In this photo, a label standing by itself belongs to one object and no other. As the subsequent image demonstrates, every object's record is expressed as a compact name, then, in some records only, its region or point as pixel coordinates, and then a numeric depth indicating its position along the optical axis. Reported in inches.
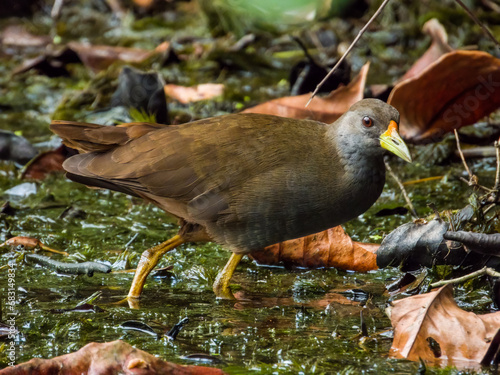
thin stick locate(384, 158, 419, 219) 300.0
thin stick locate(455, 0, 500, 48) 266.4
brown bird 263.7
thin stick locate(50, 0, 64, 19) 362.2
